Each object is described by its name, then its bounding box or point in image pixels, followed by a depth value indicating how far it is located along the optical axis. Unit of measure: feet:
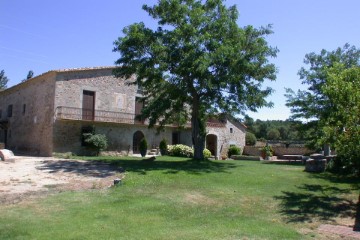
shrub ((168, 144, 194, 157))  100.63
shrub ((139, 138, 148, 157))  93.50
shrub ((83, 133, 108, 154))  87.61
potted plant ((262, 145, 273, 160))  105.09
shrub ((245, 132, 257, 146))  160.89
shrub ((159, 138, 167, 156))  103.71
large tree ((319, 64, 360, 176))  33.35
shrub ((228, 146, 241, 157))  123.27
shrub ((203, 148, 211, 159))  107.14
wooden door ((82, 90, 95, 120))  90.74
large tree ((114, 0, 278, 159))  63.31
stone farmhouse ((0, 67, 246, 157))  87.10
